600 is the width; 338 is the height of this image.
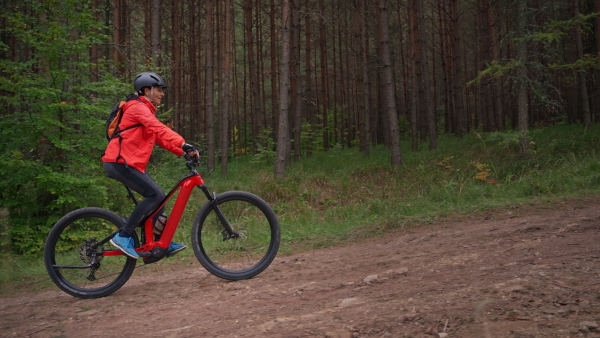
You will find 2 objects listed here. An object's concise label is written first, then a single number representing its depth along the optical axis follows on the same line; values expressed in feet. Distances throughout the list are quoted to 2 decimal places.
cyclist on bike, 14.65
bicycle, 15.52
